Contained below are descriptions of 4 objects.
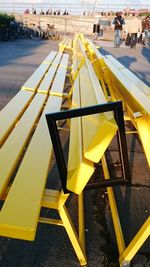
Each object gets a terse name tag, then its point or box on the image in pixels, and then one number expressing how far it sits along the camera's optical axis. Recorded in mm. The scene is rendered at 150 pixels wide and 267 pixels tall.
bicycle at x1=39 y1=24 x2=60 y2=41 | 15001
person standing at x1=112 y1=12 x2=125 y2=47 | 12456
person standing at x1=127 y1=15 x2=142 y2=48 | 13515
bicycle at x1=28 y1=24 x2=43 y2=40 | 15030
